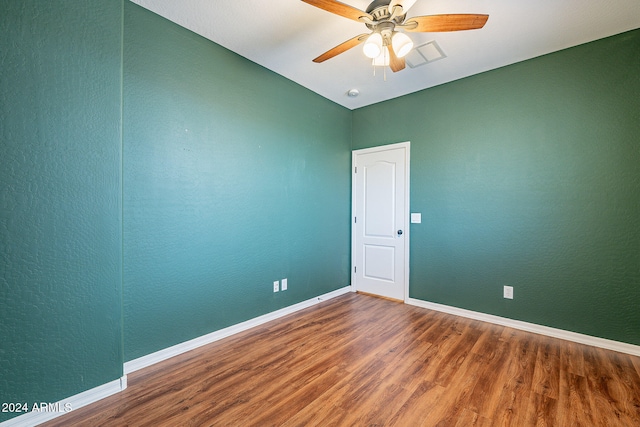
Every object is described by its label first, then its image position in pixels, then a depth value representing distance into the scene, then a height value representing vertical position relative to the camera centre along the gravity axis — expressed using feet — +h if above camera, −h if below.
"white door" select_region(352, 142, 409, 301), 12.14 -0.44
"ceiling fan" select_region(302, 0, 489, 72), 5.50 +4.13
